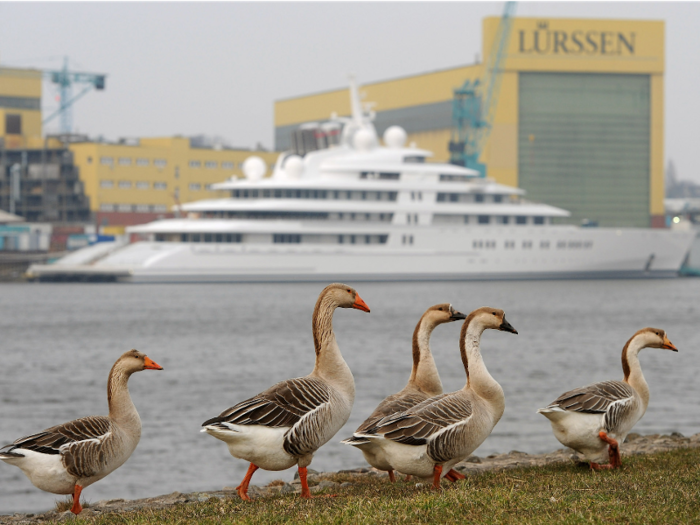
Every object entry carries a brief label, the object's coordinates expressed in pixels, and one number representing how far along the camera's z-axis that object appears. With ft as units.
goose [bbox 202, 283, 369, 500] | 51.10
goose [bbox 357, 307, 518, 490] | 50.97
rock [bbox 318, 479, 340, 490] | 63.19
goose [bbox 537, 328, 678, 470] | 58.42
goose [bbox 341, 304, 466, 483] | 57.17
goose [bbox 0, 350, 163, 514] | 51.75
